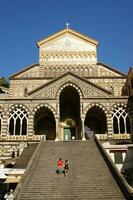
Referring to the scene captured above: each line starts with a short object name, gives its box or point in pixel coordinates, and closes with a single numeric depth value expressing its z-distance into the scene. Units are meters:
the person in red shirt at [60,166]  13.76
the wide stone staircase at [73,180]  11.41
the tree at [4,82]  43.01
